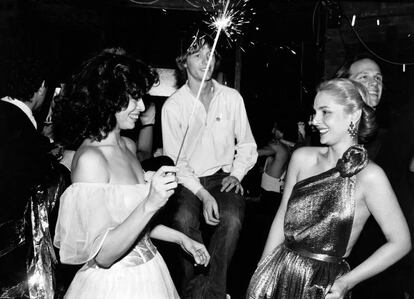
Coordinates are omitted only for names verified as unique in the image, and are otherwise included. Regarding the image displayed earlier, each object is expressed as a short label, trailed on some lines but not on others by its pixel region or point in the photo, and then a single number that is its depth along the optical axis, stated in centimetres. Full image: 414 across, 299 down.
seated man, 297
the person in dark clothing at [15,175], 215
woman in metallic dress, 204
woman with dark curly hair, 180
